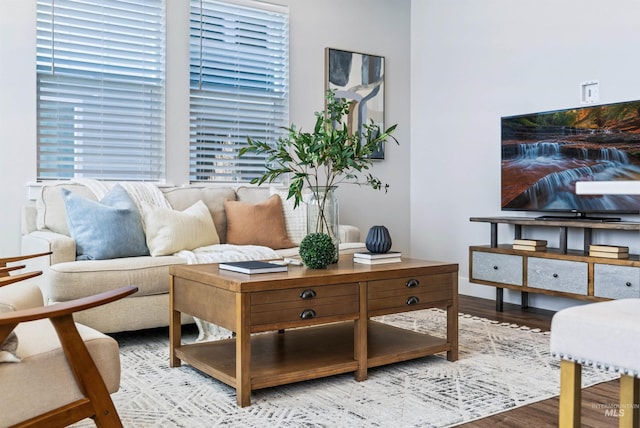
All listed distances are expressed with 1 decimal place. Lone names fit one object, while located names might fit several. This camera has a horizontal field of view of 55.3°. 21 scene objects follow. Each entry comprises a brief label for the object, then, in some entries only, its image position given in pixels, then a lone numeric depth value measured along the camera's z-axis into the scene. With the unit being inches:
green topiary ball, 109.0
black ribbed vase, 119.9
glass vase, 114.7
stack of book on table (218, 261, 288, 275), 100.9
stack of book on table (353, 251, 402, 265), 117.6
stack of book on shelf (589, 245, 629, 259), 141.8
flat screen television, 150.3
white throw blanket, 132.3
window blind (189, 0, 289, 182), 181.0
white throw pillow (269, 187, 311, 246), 172.1
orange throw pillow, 163.3
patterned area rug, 87.0
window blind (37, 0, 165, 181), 157.9
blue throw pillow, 135.3
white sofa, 122.1
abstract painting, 205.0
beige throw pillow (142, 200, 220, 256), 142.7
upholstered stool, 54.8
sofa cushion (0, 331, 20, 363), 57.3
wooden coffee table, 93.5
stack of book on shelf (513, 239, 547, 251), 161.0
